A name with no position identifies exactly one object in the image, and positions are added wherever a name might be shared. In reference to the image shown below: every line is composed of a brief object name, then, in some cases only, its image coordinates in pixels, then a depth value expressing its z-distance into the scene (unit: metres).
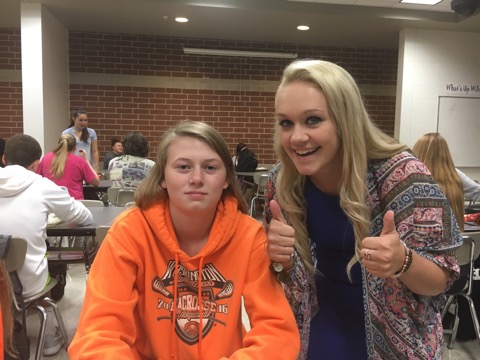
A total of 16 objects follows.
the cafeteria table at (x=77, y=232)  2.53
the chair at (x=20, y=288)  2.00
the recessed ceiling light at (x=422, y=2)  5.06
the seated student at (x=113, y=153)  6.47
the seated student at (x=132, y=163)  4.07
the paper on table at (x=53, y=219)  2.62
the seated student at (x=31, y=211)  2.21
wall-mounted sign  6.08
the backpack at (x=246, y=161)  6.62
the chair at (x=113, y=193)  4.10
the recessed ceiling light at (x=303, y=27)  6.13
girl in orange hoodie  1.14
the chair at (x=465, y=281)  2.41
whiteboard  6.12
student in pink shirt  4.00
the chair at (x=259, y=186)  5.78
